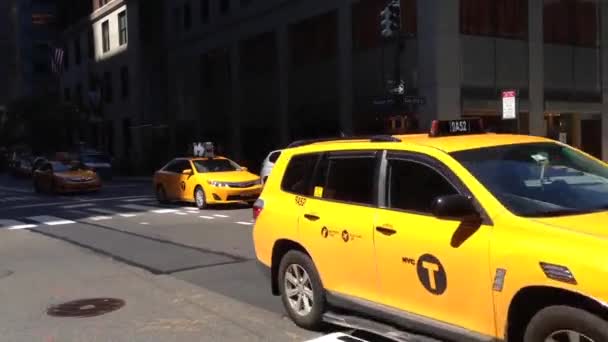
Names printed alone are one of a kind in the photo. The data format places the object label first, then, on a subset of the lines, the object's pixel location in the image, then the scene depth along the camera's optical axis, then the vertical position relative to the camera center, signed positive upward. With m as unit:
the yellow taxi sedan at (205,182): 18.56 -1.16
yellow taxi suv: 4.09 -0.71
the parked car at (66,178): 26.06 -1.24
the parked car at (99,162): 38.44 -0.99
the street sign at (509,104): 16.86 +0.65
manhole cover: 7.21 -1.74
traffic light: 19.05 +3.14
